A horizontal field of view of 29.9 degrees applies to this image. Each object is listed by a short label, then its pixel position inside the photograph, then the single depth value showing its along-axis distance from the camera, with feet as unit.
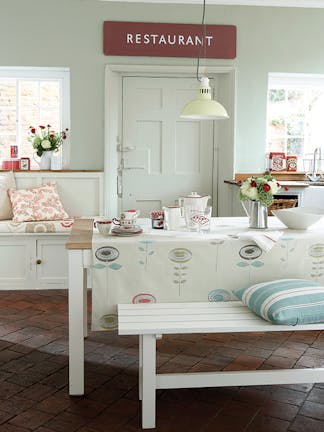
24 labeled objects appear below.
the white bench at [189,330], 9.46
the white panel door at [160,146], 21.36
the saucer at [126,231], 11.20
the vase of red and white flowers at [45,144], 20.56
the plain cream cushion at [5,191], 19.27
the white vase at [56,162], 20.71
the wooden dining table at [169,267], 10.65
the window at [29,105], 21.13
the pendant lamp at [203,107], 12.80
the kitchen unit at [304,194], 18.98
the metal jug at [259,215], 12.10
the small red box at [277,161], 22.07
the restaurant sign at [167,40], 20.48
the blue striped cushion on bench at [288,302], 9.55
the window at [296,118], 22.54
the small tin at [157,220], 12.10
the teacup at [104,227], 11.35
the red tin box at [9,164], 20.59
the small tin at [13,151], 20.84
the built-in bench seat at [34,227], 18.17
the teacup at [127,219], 11.49
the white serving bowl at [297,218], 11.71
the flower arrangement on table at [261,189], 11.94
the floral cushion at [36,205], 18.86
